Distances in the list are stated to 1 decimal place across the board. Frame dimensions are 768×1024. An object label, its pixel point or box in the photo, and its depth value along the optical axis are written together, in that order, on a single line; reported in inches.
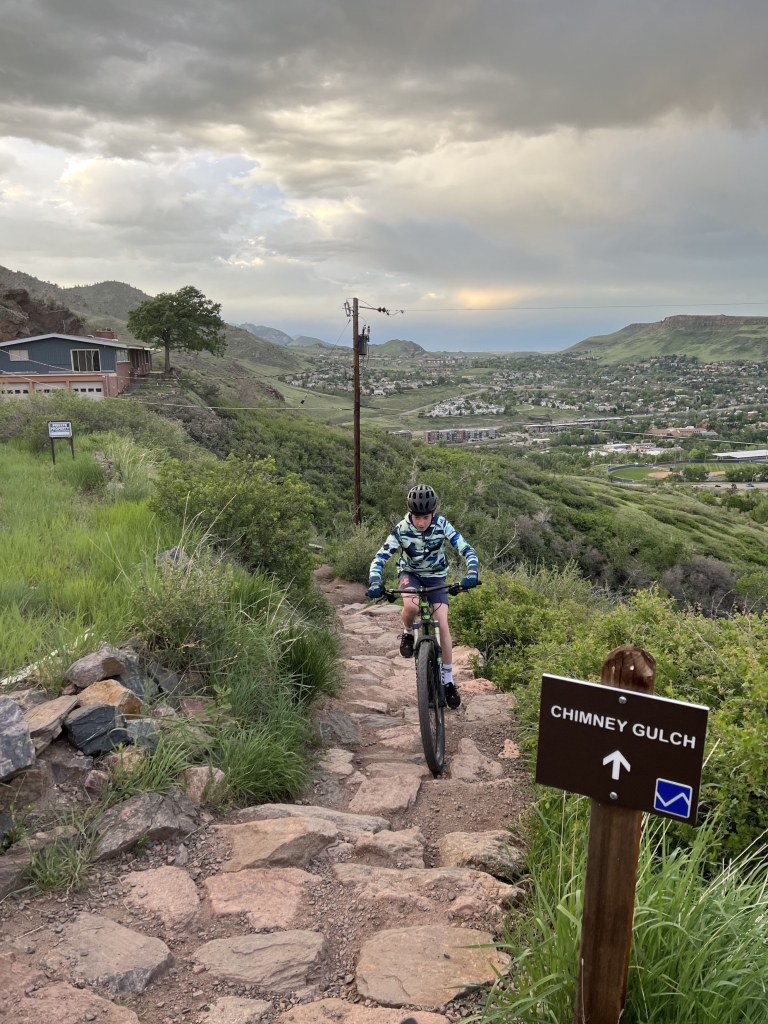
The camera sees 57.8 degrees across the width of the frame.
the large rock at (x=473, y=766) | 194.1
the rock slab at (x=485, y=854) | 137.9
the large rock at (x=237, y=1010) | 98.0
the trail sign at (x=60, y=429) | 381.1
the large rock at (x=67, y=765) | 141.7
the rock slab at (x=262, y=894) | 122.6
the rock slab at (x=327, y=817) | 152.3
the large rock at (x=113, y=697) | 155.2
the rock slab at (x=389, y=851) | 145.3
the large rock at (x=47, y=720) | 142.3
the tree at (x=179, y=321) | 1630.2
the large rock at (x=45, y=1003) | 91.9
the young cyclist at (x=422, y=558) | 209.3
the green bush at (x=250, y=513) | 290.2
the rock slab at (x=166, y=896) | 120.0
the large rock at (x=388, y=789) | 172.9
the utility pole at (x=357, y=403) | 761.6
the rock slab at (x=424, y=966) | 101.9
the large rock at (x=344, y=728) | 214.4
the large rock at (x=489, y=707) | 239.6
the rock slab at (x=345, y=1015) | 97.1
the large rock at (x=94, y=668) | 163.0
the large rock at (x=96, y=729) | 146.9
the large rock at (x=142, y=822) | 132.0
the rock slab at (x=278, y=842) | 137.2
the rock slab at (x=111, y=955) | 102.1
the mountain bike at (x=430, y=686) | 189.3
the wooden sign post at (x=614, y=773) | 69.7
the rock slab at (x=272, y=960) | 106.7
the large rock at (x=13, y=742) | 128.0
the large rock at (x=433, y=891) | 122.2
